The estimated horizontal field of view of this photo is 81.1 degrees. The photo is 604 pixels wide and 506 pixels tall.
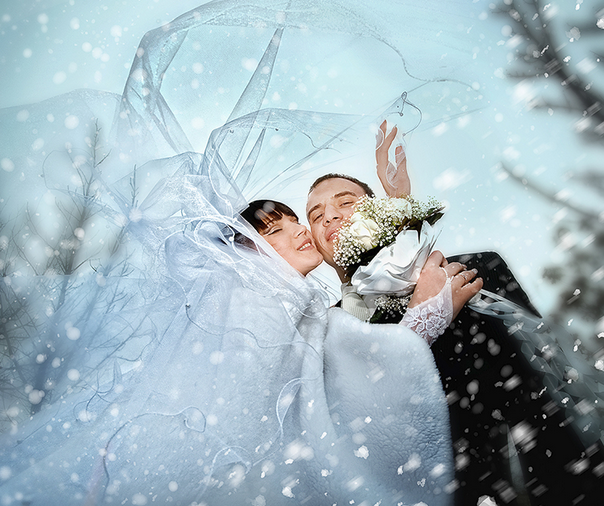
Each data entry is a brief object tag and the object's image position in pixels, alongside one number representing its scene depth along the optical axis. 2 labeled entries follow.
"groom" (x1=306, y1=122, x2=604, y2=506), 1.37
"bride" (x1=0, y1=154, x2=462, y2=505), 1.22
